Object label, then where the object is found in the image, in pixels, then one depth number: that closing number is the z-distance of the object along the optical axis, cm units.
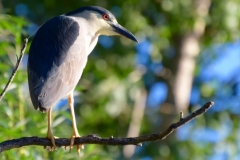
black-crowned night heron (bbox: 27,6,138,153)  848
